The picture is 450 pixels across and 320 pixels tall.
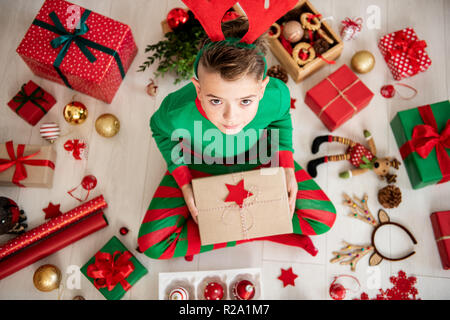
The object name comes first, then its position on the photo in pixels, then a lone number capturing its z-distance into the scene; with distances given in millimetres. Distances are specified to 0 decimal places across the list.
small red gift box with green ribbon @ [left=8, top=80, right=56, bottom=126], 1461
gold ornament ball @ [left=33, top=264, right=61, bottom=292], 1299
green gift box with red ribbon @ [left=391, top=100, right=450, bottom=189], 1342
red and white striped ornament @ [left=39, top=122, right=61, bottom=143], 1409
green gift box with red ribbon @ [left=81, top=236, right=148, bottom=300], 1307
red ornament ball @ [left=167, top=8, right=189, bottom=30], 1418
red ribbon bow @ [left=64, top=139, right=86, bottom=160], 1459
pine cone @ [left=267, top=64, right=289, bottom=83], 1505
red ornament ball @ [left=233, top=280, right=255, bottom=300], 1292
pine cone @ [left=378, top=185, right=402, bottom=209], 1417
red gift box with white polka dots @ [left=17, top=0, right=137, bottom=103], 1339
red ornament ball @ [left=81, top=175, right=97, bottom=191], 1447
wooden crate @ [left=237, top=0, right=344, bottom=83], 1445
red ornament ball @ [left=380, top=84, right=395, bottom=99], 1547
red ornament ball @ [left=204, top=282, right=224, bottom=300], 1297
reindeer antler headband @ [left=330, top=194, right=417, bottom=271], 1409
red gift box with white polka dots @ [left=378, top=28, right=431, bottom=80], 1496
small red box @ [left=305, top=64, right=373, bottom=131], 1422
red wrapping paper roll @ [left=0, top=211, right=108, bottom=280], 1318
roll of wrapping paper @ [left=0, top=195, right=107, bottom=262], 1316
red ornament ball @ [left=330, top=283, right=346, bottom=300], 1338
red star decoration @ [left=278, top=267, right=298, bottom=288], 1390
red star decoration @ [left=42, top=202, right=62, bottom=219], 1425
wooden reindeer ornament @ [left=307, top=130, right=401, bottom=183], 1418
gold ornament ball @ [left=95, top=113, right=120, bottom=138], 1422
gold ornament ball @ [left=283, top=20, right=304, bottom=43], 1425
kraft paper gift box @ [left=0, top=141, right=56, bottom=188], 1342
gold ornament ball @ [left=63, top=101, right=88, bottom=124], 1427
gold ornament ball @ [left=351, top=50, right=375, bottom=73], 1504
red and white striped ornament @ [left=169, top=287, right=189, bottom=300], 1289
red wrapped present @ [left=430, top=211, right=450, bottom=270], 1368
